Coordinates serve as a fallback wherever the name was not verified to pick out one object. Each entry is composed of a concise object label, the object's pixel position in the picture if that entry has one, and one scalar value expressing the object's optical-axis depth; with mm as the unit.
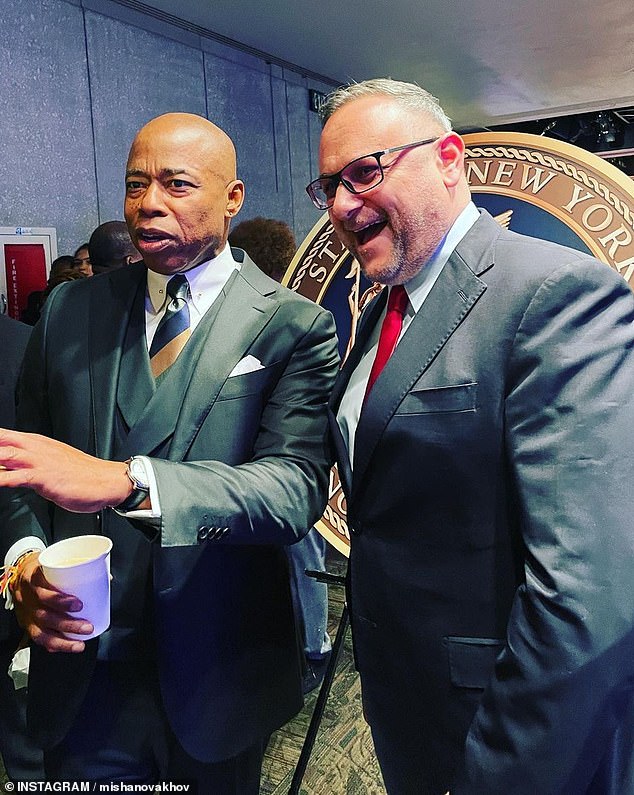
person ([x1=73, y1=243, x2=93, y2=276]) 3771
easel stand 2039
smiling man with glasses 919
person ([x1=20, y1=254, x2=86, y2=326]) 3465
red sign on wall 4262
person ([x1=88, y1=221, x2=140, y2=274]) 2949
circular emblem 1731
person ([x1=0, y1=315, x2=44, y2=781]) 1858
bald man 1285
